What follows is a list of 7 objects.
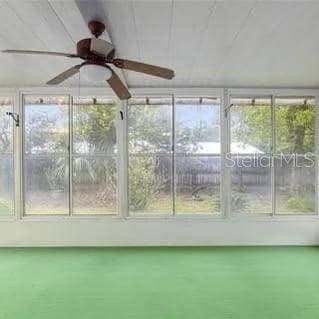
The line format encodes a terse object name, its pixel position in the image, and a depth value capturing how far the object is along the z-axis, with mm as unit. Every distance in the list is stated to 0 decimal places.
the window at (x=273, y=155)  3927
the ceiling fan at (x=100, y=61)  1821
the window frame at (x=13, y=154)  3819
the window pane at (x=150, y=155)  3907
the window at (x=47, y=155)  3868
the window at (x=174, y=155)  3913
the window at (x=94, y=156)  3882
